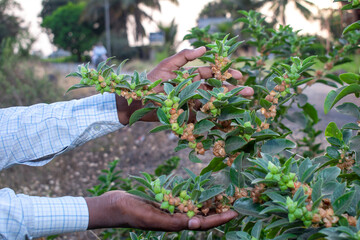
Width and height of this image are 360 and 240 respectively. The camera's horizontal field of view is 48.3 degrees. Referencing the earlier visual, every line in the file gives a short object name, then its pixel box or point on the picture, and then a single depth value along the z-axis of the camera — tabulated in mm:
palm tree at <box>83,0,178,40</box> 28906
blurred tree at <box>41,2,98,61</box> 30422
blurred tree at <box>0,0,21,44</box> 25891
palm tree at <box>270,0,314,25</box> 24884
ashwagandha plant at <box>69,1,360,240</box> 792
